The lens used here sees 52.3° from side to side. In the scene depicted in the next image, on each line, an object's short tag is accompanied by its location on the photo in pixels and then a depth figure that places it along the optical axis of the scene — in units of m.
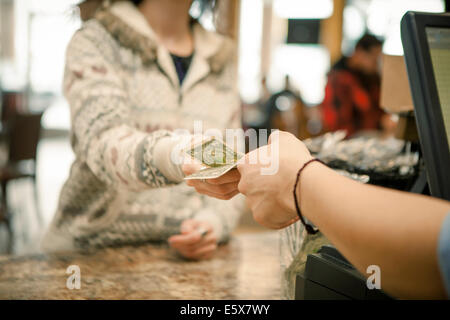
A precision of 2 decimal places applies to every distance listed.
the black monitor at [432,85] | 0.51
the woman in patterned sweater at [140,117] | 0.92
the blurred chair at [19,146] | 3.44
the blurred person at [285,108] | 4.92
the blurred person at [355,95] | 3.20
